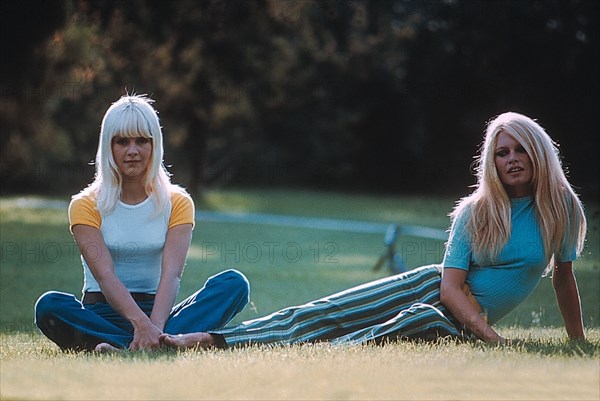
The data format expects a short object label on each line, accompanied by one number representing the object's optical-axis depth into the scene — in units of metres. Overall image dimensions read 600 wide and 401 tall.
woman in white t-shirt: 12.30
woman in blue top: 12.57
